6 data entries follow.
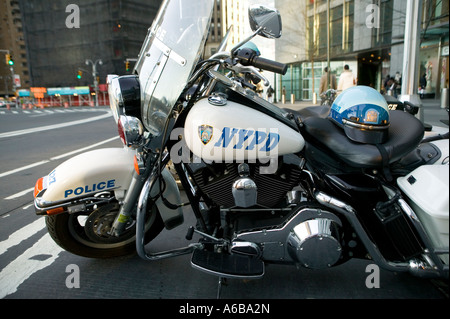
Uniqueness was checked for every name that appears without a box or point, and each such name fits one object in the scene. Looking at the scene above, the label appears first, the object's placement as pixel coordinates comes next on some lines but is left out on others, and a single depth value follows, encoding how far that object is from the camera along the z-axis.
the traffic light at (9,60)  25.59
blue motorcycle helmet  1.93
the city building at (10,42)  89.38
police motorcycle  1.82
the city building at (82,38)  49.09
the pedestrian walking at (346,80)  9.38
